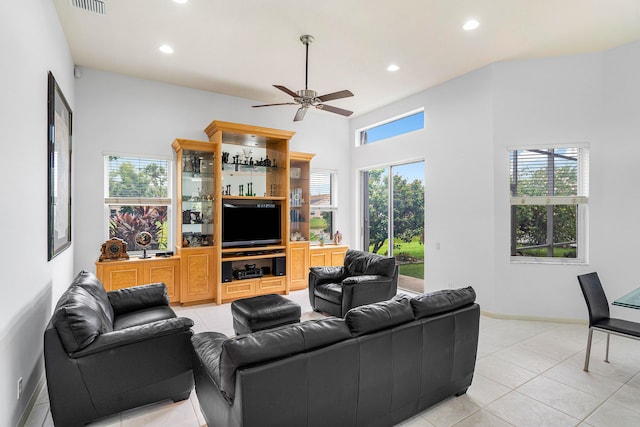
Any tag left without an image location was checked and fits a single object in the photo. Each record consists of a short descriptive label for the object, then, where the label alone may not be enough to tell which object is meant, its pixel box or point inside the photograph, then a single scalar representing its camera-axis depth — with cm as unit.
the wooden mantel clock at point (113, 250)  464
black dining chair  287
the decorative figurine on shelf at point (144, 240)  492
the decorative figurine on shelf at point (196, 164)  535
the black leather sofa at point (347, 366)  169
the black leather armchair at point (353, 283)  427
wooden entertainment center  500
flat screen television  533
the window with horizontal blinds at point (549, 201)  446
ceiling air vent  312
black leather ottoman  338
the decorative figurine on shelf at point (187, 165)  529
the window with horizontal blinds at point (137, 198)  505
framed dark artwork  302
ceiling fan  373
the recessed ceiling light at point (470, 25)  354
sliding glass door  596
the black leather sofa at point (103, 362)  212
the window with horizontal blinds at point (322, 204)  705
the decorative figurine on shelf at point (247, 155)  577
